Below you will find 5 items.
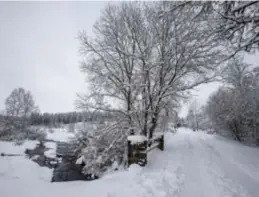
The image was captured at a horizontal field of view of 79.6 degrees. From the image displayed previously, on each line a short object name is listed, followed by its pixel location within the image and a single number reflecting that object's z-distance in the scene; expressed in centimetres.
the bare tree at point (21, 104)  3113
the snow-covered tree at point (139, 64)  719
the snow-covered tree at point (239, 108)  1175
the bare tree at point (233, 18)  273
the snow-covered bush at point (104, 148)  763
